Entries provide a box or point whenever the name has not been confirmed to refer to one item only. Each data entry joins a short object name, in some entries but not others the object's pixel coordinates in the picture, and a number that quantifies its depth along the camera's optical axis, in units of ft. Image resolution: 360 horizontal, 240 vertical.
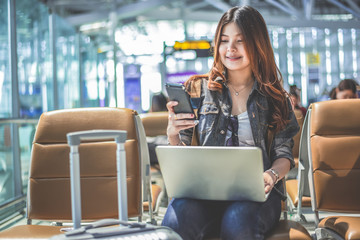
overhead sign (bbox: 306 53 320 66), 60.80
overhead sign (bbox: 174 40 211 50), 35.50
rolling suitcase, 4.20
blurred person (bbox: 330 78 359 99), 15.81
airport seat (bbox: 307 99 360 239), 7.25
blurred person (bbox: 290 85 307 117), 18.18
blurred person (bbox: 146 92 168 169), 14.03
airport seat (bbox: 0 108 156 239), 6.94
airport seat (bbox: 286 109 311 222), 7.91
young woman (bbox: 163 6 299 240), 5.99
